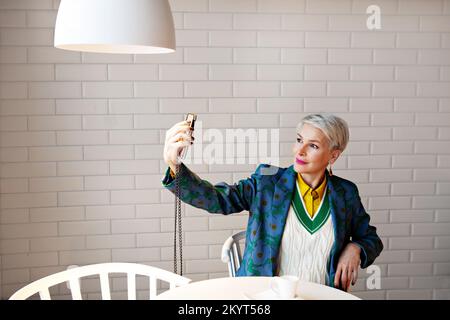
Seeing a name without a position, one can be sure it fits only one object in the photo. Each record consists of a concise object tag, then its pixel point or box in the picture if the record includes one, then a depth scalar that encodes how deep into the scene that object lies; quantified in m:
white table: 1.81
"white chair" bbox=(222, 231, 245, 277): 2.49
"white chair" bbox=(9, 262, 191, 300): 2.02
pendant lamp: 1.51
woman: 2.40
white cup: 1.75
